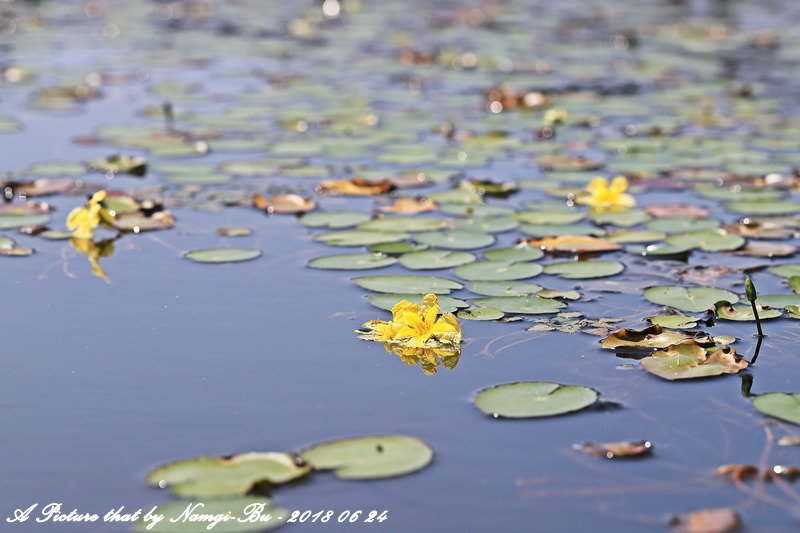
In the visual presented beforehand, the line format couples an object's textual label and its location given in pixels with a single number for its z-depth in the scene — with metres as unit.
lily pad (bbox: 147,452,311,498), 4.88
